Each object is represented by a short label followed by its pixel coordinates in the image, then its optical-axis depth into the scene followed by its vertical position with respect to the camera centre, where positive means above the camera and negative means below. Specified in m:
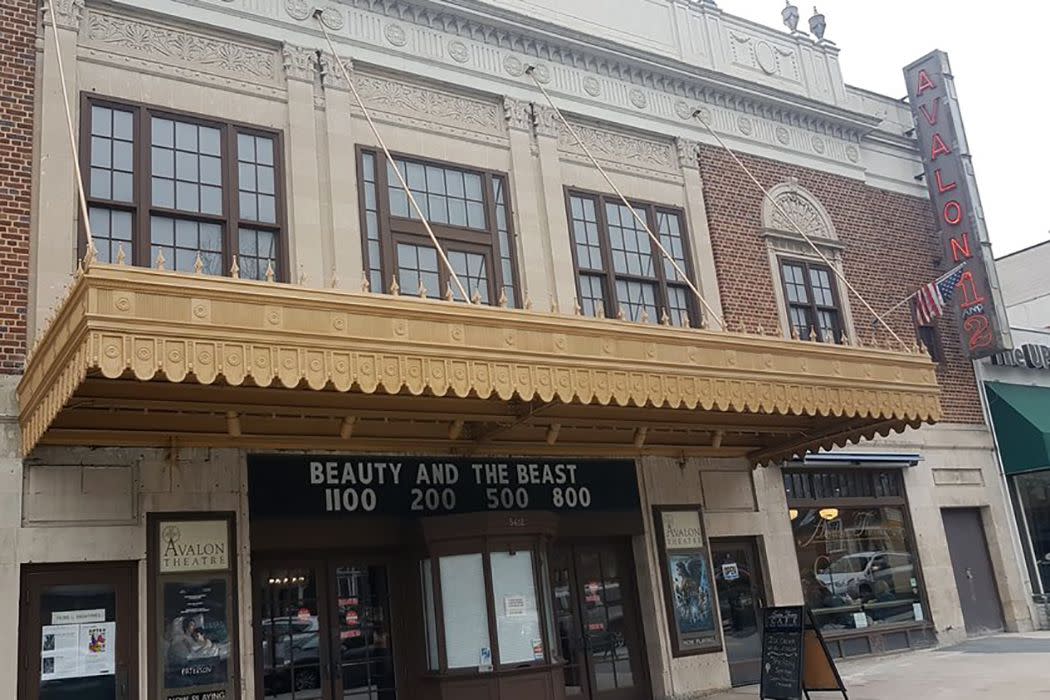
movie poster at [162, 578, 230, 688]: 10.56 +0.11
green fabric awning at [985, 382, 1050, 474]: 19.59 +2.54
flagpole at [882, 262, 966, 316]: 19.05 +5.32
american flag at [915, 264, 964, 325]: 19.05 +5.14
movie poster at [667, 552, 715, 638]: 14.70 -0.04
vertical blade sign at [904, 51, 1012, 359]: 19.77 +7.36
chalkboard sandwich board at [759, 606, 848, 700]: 12.05 -0.94
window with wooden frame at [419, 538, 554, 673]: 11.93 +0.07
